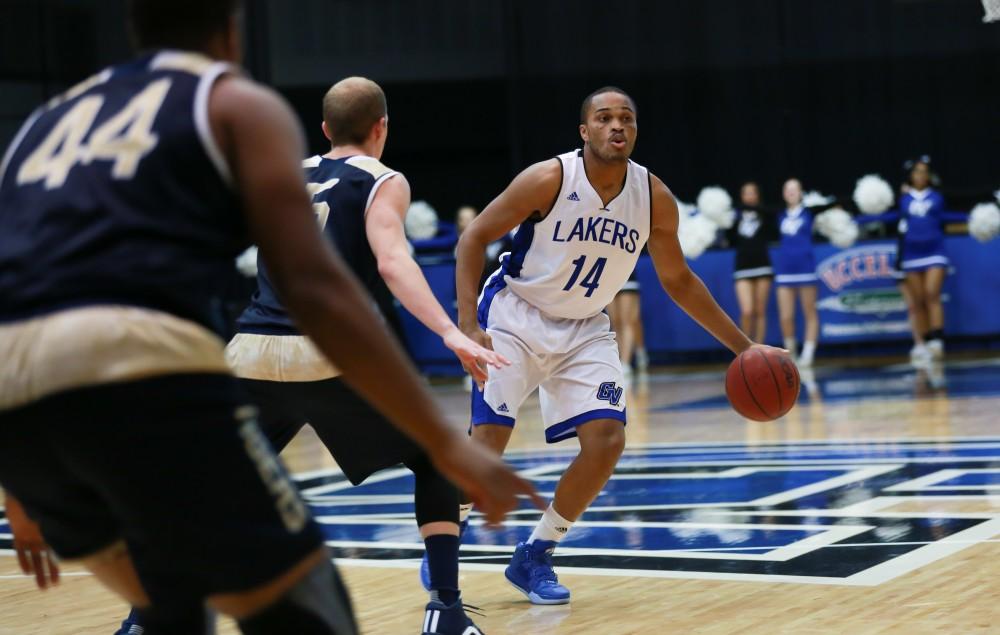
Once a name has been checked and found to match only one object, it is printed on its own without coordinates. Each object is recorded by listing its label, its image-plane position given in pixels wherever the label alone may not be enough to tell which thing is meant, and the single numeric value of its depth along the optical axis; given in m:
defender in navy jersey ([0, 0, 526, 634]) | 3.84
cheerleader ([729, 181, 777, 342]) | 29.56
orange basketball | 10.30
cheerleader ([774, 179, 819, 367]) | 29.33
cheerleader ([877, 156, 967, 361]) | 28.53
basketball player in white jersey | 9.96
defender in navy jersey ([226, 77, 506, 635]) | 7.98
